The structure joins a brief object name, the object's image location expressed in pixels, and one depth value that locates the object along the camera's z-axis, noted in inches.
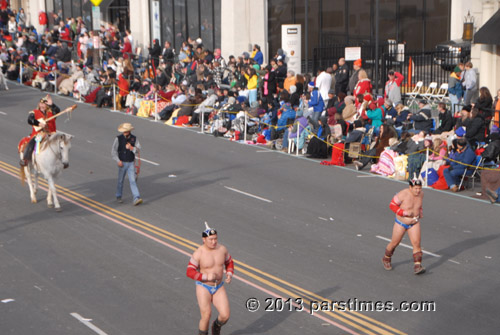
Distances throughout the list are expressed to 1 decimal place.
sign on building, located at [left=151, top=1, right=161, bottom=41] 1692.9
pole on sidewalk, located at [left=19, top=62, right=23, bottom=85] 1558.8
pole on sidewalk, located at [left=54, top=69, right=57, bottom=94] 1454.2
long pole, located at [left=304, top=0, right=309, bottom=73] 1259.2
